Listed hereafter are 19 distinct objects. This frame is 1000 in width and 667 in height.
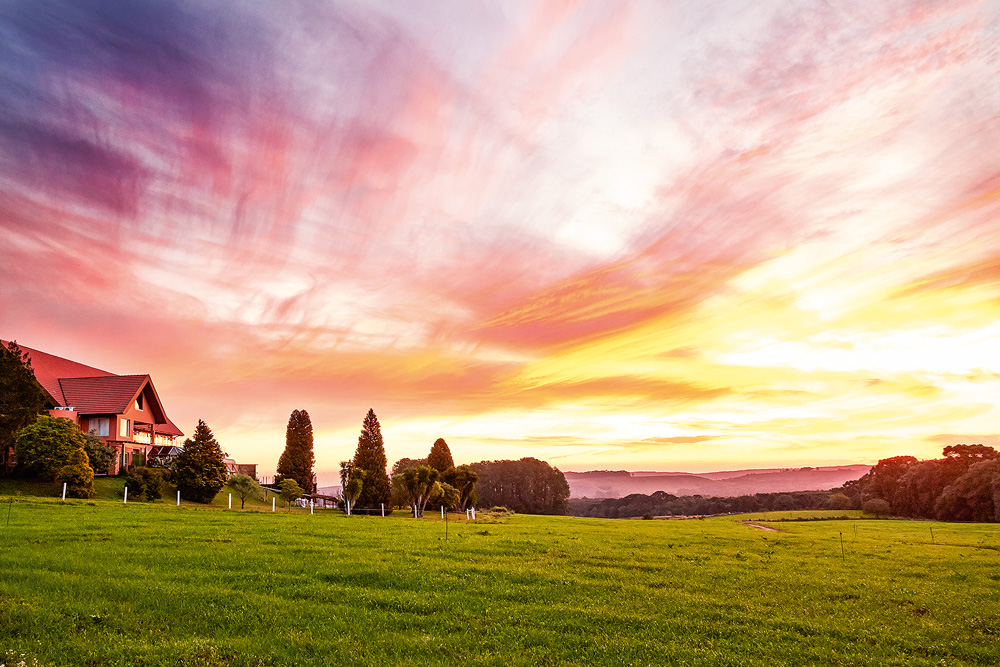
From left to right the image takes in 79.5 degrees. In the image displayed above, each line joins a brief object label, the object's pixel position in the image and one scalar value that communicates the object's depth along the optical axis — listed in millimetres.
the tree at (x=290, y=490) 64688
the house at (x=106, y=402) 69312
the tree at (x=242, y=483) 55031
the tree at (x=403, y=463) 127969
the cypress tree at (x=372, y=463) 81750
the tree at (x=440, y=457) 87188
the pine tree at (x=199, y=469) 57875
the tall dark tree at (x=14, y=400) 54156
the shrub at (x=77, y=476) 50344
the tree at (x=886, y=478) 101594
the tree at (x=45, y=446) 50281
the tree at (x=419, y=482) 67938
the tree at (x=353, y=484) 66625
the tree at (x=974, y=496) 80069
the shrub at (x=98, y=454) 61062
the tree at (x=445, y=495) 69156
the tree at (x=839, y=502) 108125
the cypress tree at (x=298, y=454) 88188
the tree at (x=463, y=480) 79688
